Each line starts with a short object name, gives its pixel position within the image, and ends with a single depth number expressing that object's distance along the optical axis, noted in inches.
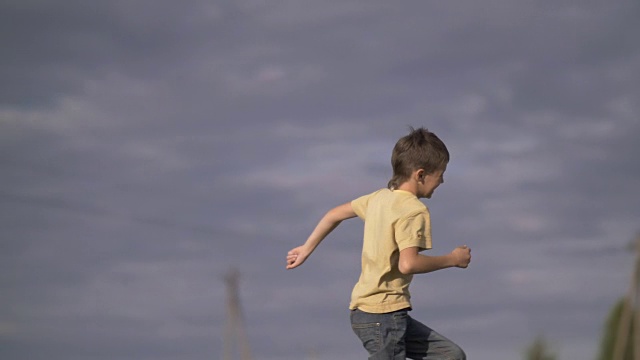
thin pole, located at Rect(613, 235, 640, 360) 1250.2
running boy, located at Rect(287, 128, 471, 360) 294.0
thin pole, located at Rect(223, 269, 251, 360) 1694.1
